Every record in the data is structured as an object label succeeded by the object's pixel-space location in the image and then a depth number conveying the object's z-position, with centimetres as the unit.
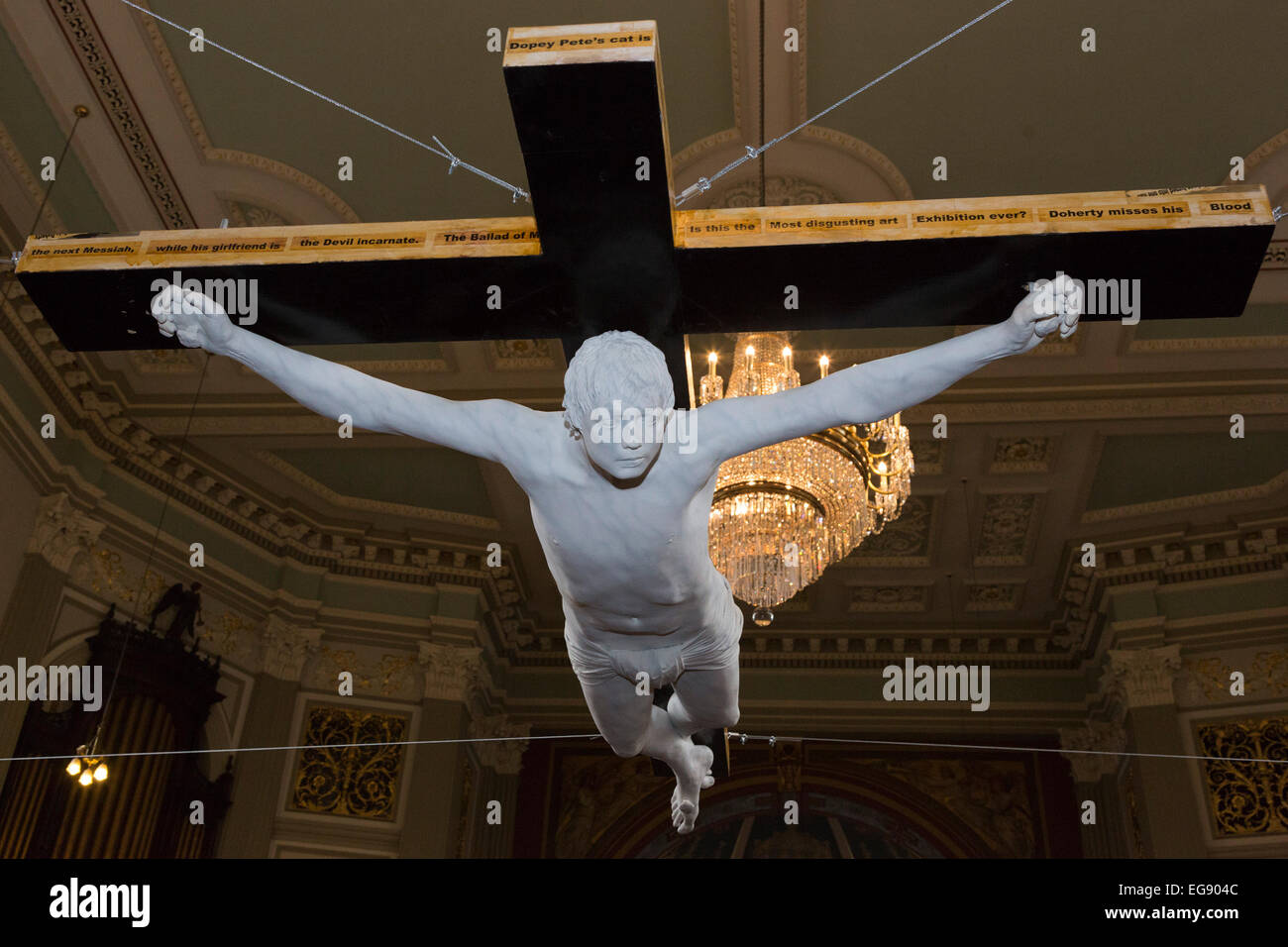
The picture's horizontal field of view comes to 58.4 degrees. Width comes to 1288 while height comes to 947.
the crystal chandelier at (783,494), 575
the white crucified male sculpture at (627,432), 199
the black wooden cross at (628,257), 184
